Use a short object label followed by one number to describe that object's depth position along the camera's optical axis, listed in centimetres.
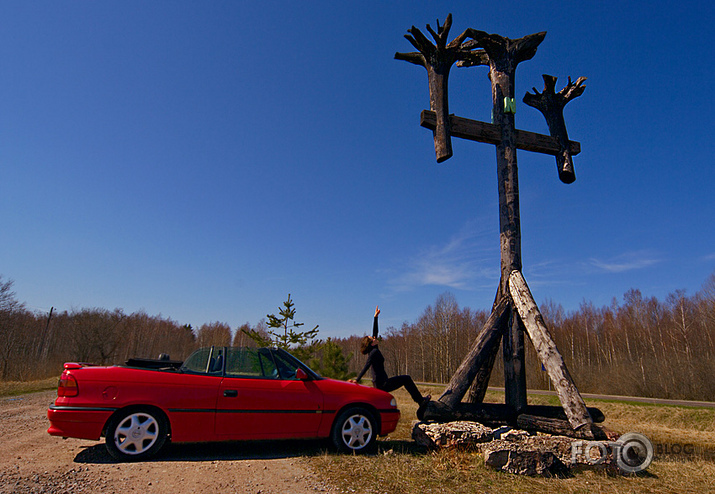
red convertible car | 455
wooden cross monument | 574
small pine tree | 1626
